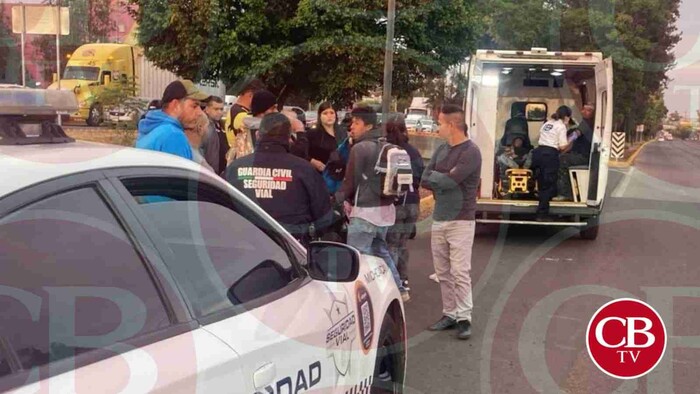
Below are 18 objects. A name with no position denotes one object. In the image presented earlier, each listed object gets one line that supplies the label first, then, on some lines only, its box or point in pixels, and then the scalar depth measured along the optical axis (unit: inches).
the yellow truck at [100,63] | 1156.5
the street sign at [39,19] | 319.6
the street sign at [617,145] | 1262.3
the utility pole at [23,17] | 304.0
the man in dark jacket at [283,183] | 181.0
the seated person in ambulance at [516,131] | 482.9
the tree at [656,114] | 3270.2
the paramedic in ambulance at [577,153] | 422.9
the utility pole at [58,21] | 320.5
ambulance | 396.8
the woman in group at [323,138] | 290.2
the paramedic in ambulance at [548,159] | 398.6
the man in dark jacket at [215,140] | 254.4
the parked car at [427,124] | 1793.3
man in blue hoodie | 180.4
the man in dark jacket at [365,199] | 234.1
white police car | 71.4
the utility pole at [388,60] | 383.4
